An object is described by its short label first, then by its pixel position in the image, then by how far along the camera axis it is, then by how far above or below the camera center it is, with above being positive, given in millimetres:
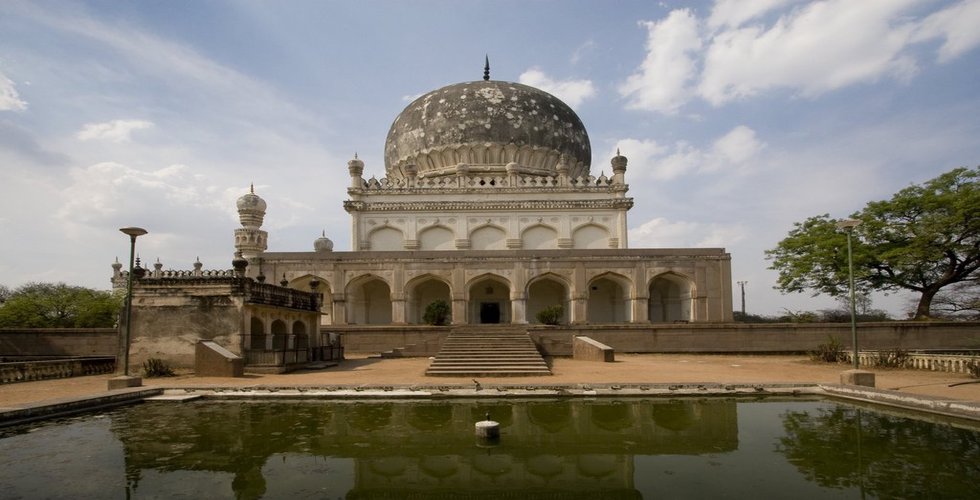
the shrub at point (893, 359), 12172 -957
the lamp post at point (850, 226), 9016 +1264
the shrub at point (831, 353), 13484 -925
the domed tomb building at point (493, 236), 18719 +2789
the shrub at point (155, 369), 11016 -1051
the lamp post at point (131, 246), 9256 +990
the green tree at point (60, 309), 24734 +65
